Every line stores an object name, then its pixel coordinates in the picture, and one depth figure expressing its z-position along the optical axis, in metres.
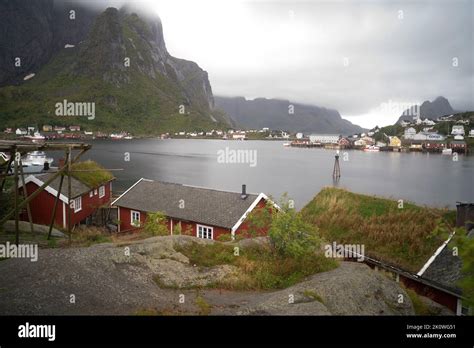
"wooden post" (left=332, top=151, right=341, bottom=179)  84.09
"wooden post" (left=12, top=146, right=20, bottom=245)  13.89
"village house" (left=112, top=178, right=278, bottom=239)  24.98
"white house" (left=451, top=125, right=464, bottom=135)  166.23
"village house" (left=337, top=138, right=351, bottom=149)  196.71
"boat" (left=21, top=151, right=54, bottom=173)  57.00
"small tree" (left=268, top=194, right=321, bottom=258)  11.80
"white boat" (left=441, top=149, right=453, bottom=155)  142.60
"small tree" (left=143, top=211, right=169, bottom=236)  20.53
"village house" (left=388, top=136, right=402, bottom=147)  170.00
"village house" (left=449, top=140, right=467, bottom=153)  147.07
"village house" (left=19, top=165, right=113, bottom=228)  26.50
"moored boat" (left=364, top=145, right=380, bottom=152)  170.98
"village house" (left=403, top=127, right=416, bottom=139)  179.56
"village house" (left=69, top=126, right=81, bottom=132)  195.01
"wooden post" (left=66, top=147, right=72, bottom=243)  16.52
